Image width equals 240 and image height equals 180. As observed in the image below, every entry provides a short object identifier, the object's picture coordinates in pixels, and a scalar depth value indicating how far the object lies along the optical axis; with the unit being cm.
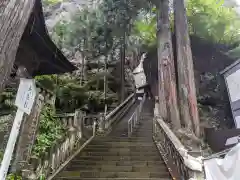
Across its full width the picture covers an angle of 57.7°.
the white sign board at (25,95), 360
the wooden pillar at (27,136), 445
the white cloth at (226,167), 347
